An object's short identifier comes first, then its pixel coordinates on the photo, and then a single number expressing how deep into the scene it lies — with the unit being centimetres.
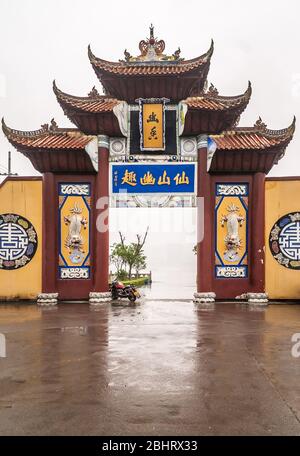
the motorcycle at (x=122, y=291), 1426
